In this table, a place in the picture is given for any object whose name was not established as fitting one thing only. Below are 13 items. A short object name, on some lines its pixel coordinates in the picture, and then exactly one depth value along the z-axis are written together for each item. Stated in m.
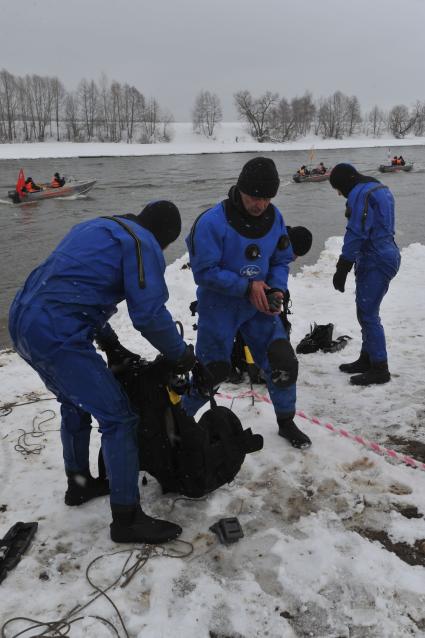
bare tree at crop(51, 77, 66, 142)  82.38
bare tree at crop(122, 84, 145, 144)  87.38
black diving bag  2.69
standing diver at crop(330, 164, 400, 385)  4.19
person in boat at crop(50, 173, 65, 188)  22.32
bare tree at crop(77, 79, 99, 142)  83.26
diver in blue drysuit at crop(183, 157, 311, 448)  3.15
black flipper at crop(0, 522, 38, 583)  2.42
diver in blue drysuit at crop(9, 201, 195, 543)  2.34
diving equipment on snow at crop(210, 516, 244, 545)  2.58
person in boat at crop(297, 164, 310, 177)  27.23
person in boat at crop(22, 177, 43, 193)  20.95
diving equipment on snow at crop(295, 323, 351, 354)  5.27
